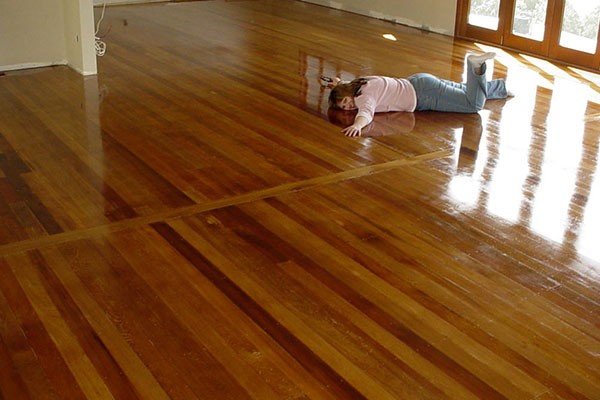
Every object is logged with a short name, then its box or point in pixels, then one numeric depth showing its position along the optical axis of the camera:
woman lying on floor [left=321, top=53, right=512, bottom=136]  5.17
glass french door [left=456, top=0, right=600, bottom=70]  6.73
